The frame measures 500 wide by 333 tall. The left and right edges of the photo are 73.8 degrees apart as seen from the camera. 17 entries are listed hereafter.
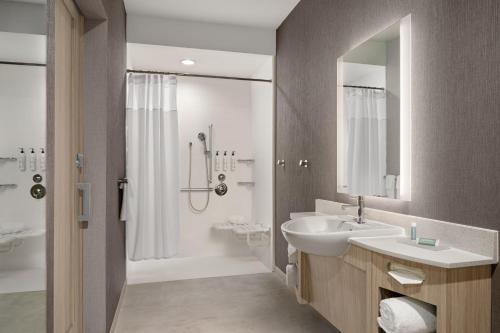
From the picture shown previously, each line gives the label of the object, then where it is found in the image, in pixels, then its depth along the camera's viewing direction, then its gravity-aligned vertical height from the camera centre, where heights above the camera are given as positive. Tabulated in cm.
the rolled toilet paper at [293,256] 254 -70
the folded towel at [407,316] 135 -62
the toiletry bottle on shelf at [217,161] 438 +5
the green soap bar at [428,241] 148 -35
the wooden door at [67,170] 158 -2
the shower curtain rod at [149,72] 318 +91
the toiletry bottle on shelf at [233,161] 441 +5
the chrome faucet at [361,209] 200 -27
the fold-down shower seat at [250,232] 386 -79
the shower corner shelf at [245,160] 446 +7
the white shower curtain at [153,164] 335 +1
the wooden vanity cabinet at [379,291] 128 -58
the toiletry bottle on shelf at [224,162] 439 +4
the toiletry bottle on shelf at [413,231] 163 -33
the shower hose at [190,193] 433 -36
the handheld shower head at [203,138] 433 +35
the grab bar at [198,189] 432 -31
